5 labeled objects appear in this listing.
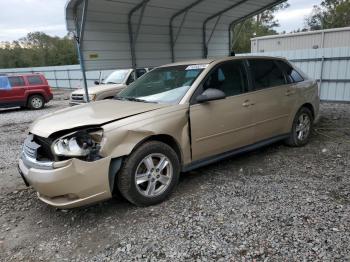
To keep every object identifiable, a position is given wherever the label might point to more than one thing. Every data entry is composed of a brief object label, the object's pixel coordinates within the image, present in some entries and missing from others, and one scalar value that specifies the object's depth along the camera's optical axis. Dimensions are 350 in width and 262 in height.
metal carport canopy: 6.52
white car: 10.00
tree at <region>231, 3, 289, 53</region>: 42.97
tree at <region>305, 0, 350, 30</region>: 36.53
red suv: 13.04
